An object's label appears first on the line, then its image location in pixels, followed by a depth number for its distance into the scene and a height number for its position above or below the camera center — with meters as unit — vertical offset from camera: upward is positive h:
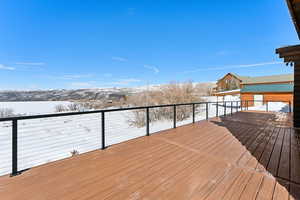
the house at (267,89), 14.13 +1.06
